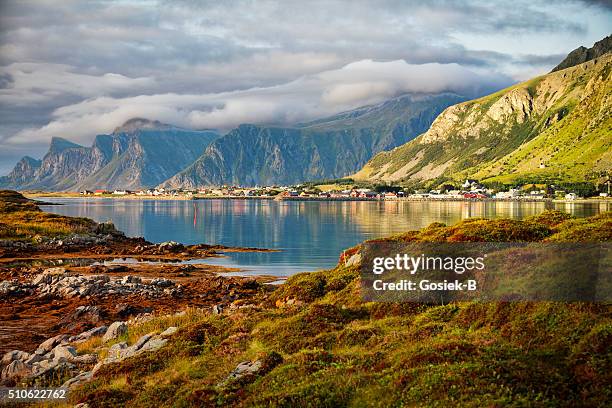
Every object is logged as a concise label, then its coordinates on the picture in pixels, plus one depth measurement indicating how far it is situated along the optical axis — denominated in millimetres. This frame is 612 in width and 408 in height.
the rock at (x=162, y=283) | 64125
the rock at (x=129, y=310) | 46969
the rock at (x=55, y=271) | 68188
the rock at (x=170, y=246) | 108969
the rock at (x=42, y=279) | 62962
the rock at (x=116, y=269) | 76694
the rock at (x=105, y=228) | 128000
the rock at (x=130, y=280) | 63844
